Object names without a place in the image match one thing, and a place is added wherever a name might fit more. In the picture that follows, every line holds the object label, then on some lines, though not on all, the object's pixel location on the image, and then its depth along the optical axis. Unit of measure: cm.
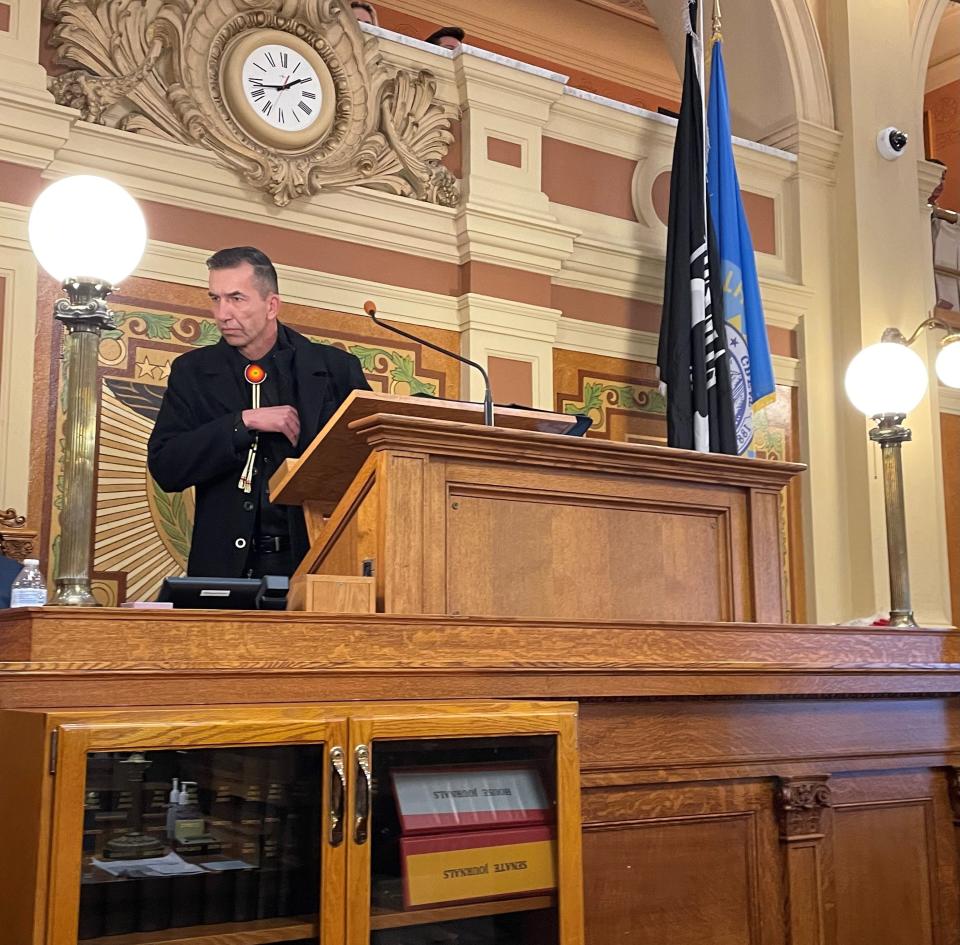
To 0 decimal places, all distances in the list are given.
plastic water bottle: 320
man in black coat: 328
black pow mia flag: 491
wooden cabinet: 160
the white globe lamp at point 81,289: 206
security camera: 617
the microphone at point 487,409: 237
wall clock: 453
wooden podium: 219
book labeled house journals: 188
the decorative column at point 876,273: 588
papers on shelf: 165
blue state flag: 520
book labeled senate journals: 187
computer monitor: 209
